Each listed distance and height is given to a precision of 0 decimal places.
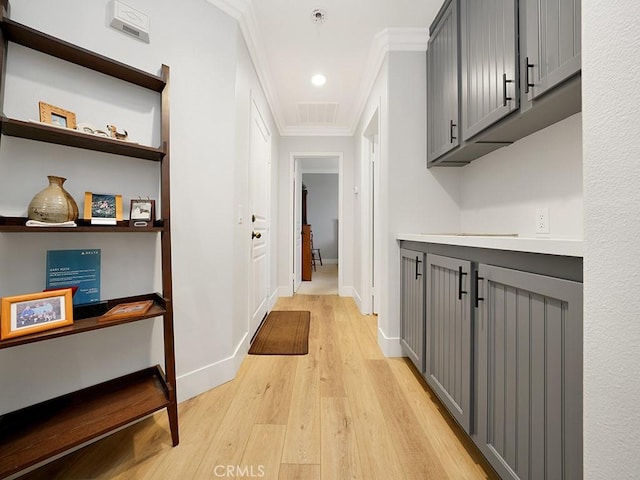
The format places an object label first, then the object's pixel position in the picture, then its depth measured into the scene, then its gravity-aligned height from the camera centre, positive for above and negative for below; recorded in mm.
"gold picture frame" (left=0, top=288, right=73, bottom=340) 906 -274
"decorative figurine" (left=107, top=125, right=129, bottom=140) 1229 +458
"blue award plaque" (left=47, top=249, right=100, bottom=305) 1138 -160
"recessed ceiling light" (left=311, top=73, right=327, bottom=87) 2711 +1574
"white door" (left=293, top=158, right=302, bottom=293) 4184 +207
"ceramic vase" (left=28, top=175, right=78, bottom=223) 1019 +117
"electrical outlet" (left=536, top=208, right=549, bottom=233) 1332 +71
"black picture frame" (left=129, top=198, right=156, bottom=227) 1258 +110
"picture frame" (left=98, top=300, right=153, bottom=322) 1105 -323
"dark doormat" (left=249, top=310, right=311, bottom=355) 2199 -921
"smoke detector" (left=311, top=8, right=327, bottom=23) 1920 +1571
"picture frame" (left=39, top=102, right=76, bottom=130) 1073 +487
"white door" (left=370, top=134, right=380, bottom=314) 3186 +305
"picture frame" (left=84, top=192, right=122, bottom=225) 1162 +120
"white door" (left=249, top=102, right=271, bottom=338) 2365 +191
